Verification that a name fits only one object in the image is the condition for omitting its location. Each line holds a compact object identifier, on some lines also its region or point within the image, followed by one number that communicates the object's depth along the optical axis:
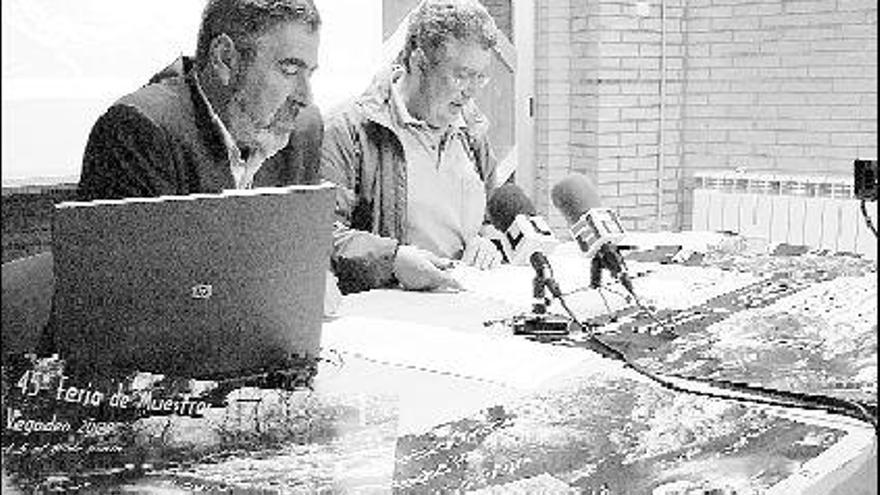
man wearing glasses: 2.63
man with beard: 1.76
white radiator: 4.34
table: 1.15
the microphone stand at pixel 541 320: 1.87
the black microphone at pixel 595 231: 1.84
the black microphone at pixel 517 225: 2.02
